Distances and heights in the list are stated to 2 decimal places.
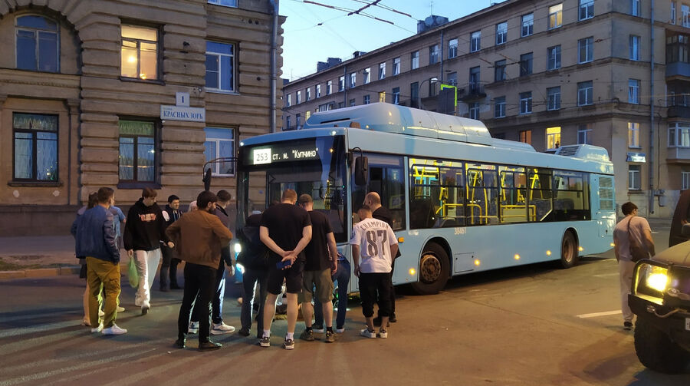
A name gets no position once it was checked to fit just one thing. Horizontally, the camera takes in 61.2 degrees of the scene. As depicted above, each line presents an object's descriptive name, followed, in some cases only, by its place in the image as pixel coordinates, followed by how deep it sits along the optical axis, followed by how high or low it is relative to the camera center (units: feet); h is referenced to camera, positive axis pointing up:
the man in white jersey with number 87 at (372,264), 23.52 -2.69
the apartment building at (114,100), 62.59 +11.05
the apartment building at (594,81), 132.67 +28.74
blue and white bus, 28.48 +0.81
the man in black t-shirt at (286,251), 21.39 -1.96
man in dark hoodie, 27.35 -1.94
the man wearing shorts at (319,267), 22.15 -2.68
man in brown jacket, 21.11 -2.20
